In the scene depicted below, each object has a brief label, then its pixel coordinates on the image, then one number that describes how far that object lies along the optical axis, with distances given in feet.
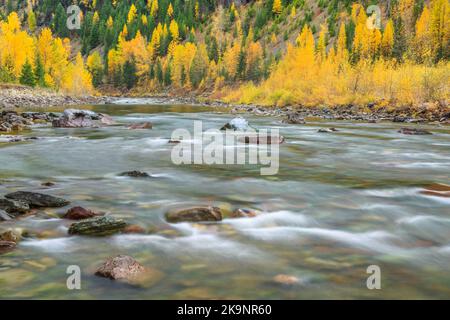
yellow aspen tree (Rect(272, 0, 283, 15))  457.72
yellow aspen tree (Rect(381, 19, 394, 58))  257.55
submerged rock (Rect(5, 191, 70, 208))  23.94
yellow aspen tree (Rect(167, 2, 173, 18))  576.65
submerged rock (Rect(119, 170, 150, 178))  34.65
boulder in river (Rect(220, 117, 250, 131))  70.76
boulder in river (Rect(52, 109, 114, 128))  76.22
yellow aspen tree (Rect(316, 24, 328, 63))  309.75
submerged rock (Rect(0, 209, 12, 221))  21.37
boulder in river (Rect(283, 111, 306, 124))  85.40
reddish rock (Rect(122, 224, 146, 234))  20.59
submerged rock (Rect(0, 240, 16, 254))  17.97
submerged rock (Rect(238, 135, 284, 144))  57.27
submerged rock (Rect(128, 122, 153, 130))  76.54
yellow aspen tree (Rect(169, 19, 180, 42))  493.77
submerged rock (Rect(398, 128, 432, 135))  64.39
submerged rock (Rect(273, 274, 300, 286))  15.43
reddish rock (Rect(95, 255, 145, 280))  15.55
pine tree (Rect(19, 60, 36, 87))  223.92
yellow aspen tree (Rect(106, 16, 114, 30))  590.88
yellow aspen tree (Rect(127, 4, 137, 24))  602.20
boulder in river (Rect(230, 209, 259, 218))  23.31
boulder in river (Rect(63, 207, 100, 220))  22.31
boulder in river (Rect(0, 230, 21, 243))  18.61
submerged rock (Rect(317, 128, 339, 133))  69.84
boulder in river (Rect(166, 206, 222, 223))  22.31
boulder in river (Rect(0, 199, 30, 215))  22.74
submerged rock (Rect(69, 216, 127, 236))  19.99
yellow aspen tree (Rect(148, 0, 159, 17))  603.26
